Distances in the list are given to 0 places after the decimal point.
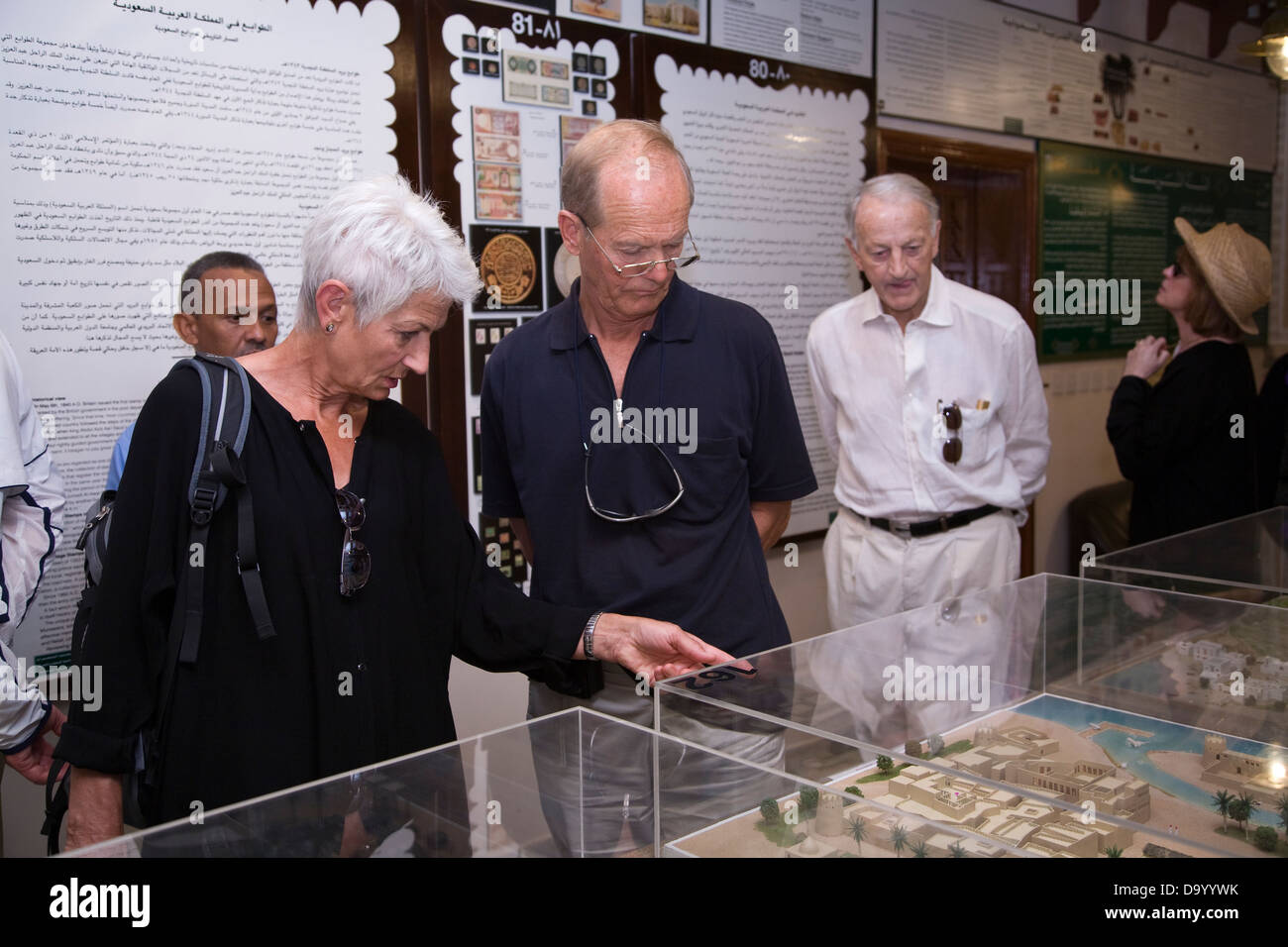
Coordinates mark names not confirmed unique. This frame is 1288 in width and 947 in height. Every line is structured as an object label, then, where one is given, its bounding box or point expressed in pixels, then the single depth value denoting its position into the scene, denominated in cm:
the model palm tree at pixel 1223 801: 154
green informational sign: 617
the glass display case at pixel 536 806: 136
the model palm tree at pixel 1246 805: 151
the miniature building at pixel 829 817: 145
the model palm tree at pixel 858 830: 142
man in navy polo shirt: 221
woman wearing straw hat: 389
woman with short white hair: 170
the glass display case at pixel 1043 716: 146
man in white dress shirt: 332
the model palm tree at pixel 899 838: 140
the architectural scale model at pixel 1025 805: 139
